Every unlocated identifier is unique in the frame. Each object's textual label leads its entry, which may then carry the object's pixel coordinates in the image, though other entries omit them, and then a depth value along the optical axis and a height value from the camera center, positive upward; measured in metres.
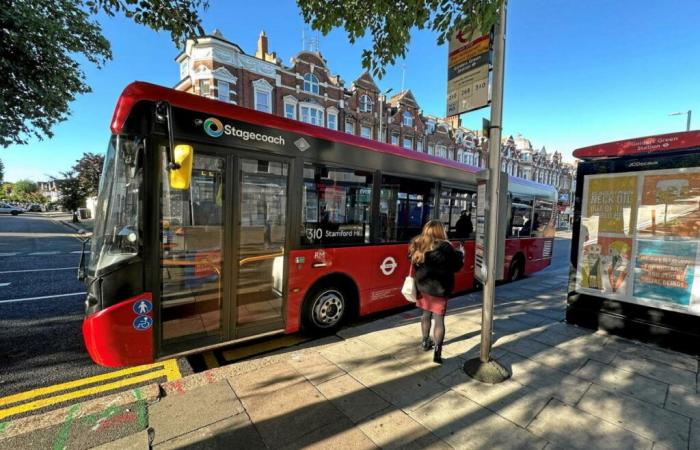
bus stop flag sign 3.37 +1.71
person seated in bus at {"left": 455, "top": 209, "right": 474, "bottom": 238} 6.66 -0.22
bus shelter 4.01 -0.30
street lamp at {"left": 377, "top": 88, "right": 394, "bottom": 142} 28.06 +9.85
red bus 3.03 -0.21
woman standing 3.62 -0.67
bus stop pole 3.25 +0.20
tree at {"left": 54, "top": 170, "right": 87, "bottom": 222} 28.11 +1.28
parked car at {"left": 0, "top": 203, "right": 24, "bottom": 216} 44.47 -1.07
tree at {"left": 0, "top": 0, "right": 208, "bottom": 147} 8.92 +4.81
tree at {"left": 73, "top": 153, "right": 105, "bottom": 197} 27.27 +3.12
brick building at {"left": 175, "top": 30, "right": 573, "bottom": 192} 19.83 +9.58
